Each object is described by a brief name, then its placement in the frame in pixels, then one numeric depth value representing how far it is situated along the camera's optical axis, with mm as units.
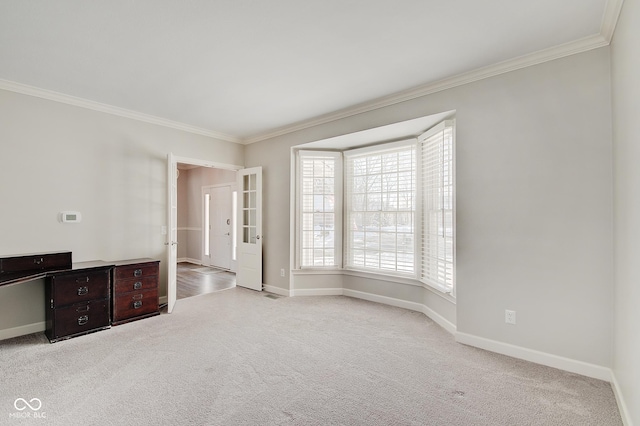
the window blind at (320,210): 4723
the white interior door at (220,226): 7215
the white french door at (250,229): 5105
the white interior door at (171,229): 4012
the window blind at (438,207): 3199
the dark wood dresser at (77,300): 3020
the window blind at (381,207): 4043
